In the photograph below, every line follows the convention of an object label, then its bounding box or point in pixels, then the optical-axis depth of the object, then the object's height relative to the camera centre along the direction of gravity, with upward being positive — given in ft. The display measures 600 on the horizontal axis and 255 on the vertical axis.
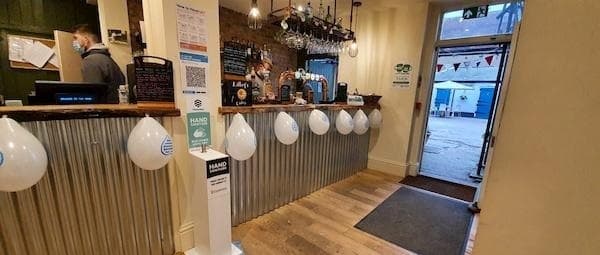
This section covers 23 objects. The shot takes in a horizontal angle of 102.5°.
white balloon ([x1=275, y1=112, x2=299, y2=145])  6.86 -1.04
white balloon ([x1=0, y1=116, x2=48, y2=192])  3.15 -1.01
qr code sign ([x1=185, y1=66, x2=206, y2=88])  5.24 +0.27
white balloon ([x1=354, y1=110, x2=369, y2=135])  9.89 -1.11
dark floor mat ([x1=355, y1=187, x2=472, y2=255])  6.39 -3.82
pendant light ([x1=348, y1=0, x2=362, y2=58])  10.20 +1.99
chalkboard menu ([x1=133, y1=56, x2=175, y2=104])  4.74 +0.14
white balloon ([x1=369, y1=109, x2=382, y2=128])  11.02 -1.02
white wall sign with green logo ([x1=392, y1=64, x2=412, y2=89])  10.80 +0.93
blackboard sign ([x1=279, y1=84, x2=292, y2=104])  8.20 -0.04
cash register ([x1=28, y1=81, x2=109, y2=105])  4.73 -0.19
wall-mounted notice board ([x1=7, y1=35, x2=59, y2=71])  10.64 +1.56
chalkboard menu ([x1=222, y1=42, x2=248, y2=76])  6.23 +0.84
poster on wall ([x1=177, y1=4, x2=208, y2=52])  4.97 +1.26
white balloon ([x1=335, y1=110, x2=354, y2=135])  9.00 -1.06
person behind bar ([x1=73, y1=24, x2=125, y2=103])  7.84 +0.53
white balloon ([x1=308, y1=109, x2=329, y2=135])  7.91 -0.94
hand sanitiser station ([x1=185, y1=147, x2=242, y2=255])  4.89 -2.35
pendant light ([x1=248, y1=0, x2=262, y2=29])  7.09 +2.25
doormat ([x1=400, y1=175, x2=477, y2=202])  9.51 -3.75
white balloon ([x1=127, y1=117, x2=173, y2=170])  4.30 -1.03
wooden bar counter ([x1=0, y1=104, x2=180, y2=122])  3.54 -0.46
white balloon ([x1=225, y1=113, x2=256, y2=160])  5.73 -1.17
